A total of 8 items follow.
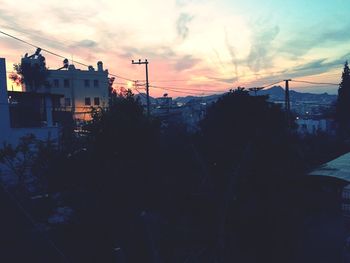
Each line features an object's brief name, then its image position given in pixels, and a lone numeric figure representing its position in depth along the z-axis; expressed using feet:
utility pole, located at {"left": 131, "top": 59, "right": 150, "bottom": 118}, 118.52
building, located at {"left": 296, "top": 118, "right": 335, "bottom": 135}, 178.15
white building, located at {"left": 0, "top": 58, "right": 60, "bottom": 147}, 74.84
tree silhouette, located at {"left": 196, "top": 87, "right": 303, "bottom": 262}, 41.63
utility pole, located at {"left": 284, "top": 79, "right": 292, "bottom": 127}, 96.79
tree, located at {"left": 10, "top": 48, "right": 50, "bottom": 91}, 146.00
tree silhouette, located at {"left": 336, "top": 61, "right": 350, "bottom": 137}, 154.92
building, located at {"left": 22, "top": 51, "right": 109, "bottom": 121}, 174.60
